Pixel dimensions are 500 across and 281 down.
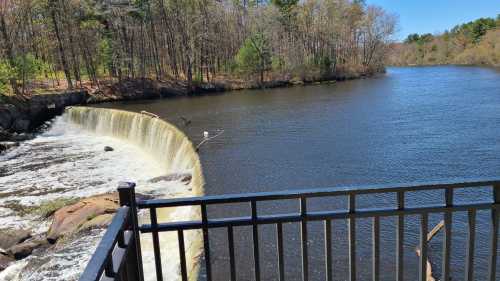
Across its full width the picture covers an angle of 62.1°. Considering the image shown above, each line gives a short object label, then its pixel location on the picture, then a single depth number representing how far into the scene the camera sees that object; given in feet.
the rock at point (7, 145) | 69.30
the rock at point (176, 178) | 39.81
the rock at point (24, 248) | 28.35
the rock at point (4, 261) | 27.12
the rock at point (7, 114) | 83.66
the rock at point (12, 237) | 30.30
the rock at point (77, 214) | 30.21
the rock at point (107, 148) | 61.72
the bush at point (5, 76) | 88.32
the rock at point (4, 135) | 77.19
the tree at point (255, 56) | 153.17
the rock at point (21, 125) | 85.17
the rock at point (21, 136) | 78.48
